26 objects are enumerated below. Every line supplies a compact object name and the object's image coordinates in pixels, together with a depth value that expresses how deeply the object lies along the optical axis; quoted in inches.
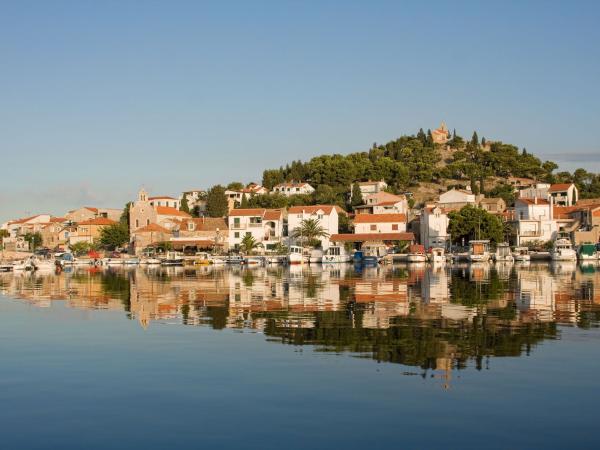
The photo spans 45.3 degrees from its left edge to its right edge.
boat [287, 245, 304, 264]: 3075.8
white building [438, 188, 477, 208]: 4153.5
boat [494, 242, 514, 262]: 3157.0
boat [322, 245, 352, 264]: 3157.0
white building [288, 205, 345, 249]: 3592.5
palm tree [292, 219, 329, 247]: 3494.1
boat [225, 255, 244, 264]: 3326.8
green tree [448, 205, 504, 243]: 3415.4
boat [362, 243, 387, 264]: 3080.7
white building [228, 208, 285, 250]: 3700.8
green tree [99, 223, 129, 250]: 4040.4
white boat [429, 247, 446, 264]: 3060.0
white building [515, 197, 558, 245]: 3698.3
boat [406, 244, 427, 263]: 3068.4
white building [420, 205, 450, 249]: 3604.8
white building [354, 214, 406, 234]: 3663.9
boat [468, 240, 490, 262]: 3179.1
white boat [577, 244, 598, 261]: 3195.4
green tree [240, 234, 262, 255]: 3581.4
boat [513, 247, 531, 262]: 3115.2
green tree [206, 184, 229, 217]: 4229.8
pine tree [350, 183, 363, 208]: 4416.8
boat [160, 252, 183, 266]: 3405.5
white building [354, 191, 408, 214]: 3971.5
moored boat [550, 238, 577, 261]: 3078.2
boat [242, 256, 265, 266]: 3222.9
